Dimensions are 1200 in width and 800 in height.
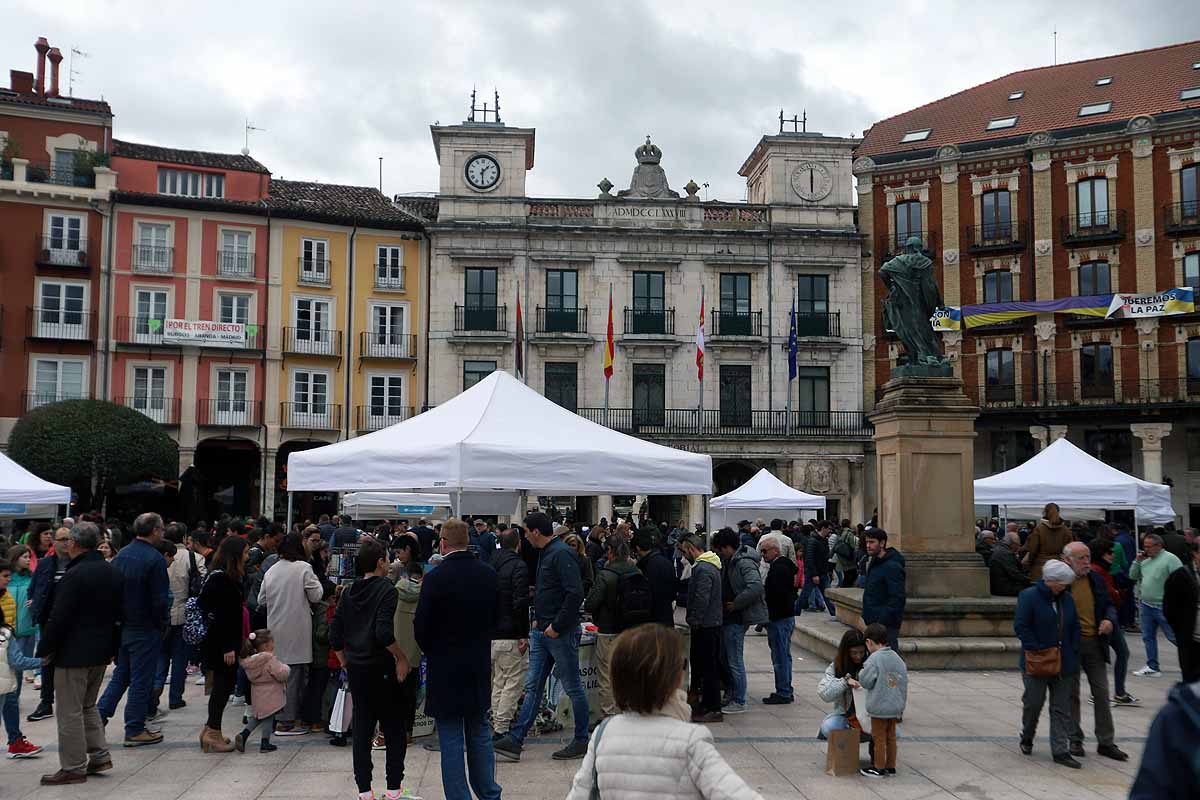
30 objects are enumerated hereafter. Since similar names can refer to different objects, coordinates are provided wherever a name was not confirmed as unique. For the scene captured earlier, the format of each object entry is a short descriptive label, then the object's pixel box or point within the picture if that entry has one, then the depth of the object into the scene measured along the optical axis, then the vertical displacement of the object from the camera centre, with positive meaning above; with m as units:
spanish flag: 31.67 +3.24
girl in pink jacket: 8.12 -1.81
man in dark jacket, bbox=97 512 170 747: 8.20 -1.23
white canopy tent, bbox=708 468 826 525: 23.08 -0.86
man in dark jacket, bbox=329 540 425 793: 6.45 -1.29
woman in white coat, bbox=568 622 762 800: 3.32 -0.93
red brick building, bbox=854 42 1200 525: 34.34 +7.47
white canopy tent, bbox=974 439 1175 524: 18.02 -0.48
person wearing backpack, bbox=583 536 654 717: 8.46 -1.17
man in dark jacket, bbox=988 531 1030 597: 13.04 -1.43
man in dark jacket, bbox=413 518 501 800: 6.03 -1.19
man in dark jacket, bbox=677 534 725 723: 9.33 -1.55
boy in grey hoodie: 7.50 -1.69
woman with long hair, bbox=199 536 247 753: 8.10 -1.33
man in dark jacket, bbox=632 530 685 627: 8.94 -1.02
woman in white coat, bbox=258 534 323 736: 8.66 -1.19
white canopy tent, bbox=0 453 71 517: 15.09 -0.45
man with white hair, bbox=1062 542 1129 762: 8.15 -1.47
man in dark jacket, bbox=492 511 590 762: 7.89 -1.31
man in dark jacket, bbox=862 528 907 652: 9.52 -1.18
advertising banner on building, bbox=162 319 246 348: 34.44 +4.25
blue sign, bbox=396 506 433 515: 24.45 -1.19
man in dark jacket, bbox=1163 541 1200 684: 6.69 -1.04
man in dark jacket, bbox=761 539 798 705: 10.41 -1.64
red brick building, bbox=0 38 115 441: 33.09 +6.47
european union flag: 34.22 +3.69
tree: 28.19 +0.38
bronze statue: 13.34 +2.09
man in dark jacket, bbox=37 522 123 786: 7.16 -1.29
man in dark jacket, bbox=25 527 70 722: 7.67 -1.06
